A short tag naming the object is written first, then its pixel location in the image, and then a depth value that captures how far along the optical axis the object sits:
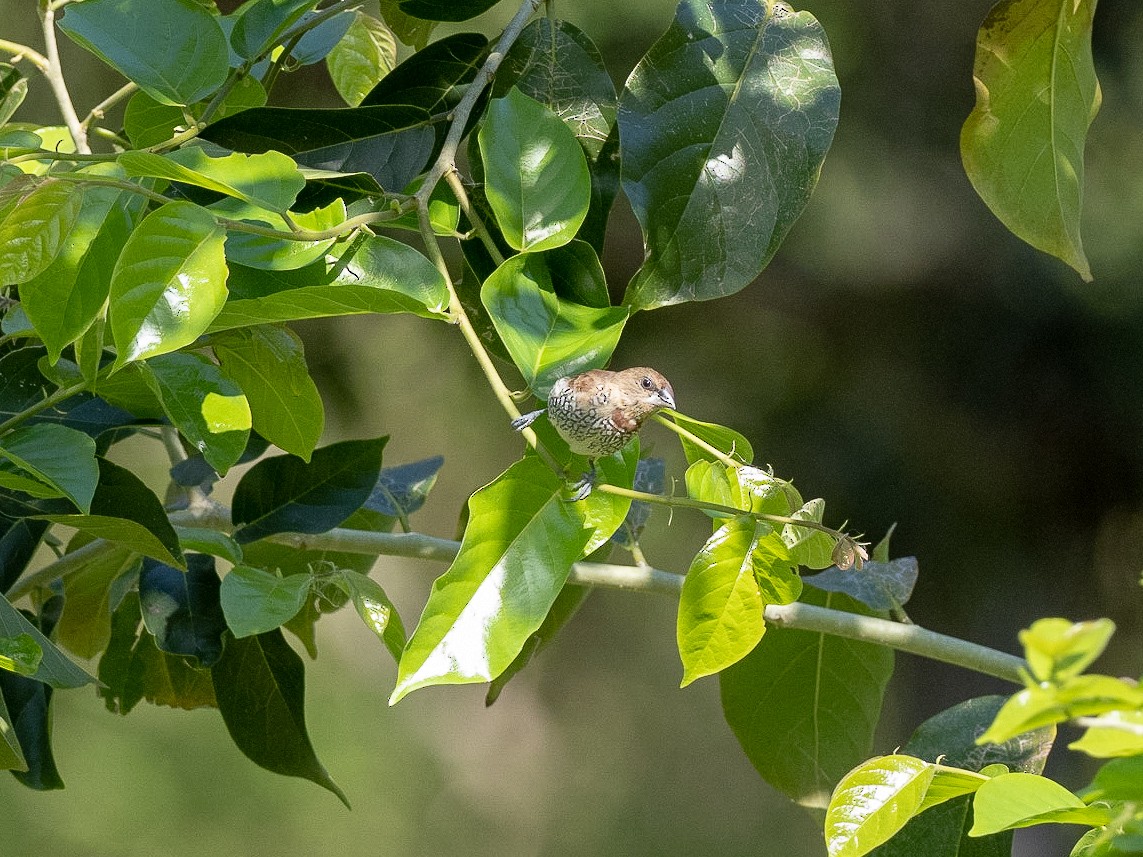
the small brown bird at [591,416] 8.04
